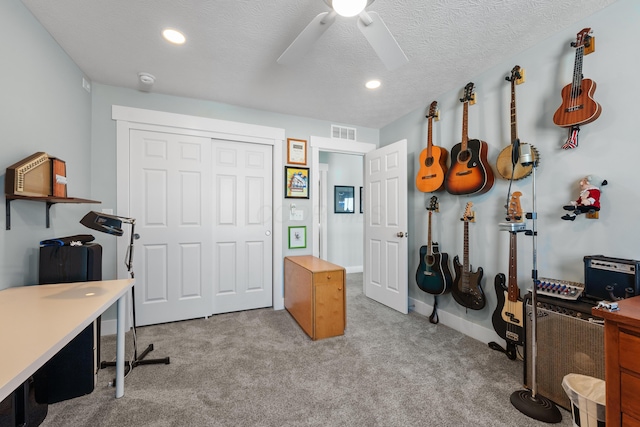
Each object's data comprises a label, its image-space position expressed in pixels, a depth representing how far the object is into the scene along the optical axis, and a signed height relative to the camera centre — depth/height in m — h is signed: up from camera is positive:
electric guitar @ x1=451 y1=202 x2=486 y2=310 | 2.32 -0.62
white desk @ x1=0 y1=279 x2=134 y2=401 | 0.77 -0.43
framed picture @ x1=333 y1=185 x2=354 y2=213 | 4.97 +0.29
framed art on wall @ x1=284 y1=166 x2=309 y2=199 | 3.28 +0.40
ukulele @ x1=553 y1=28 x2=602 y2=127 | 1.64 +0.75
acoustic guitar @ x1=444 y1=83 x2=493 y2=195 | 2.28 +0.43
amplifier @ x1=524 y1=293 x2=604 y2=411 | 1.44 -0.75
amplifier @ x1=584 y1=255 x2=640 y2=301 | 1.38 -0.34
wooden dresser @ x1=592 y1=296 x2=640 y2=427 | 1.01 -0.60
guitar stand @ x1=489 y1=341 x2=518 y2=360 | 2.07 -1.08
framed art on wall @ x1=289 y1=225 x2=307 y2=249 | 3.29 -0.28
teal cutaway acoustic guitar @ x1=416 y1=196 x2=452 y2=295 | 2.62 -0.56
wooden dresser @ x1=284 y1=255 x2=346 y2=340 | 2.41 -0.81
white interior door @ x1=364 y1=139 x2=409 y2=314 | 2.99 -0.15
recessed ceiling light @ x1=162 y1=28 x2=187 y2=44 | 1.81 +1.26
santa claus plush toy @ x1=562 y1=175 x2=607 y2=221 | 1.62 +0.09
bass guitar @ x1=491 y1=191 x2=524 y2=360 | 1.96 -0.67
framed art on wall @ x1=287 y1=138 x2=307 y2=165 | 3.29 +0.79
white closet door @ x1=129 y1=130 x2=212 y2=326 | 2.69 -0.10
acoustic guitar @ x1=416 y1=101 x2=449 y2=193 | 2.69 +0.51
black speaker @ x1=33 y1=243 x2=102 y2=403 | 1.58 -0.86
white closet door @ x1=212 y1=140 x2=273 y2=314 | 3.03 -0.14
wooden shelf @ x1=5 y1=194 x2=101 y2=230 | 1.47 +0.09
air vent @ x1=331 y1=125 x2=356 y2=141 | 3.54 +1.11
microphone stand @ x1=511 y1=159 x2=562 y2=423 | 1.47 -1.10
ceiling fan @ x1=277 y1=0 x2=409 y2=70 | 1.24 +0.96
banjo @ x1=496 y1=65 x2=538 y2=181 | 2.03 +0.48
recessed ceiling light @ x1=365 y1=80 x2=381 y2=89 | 2.48 +1.25
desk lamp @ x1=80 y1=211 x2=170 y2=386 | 1.51 -0.05
